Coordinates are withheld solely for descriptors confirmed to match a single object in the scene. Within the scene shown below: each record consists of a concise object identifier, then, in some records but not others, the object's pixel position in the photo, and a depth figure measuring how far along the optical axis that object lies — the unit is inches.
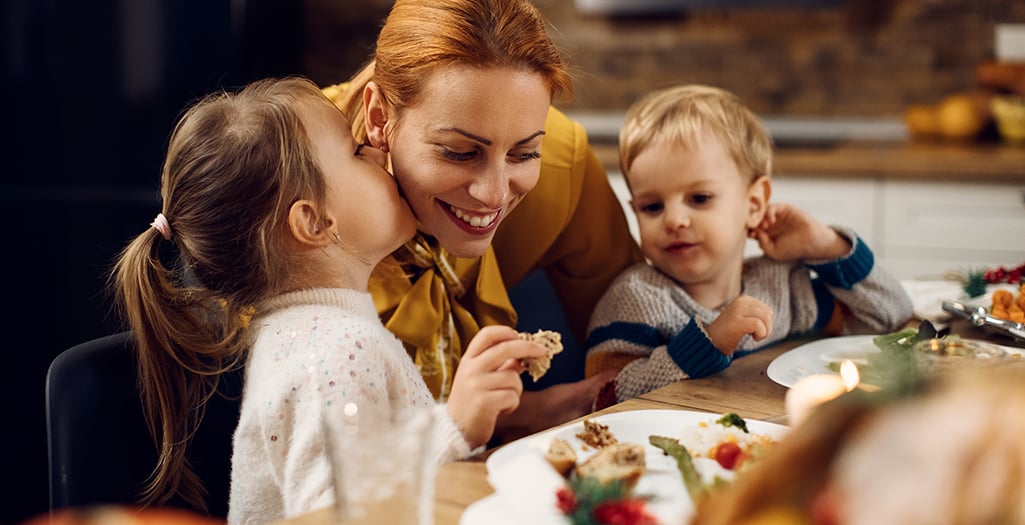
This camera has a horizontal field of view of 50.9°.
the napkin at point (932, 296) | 71.3
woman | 53.9
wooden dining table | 35.6
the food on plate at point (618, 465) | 35.4
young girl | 45.6
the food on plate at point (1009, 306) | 62.6
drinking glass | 27.9
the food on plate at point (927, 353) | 50.8
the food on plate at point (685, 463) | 34.5
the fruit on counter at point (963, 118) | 140.8
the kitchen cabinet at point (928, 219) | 125.3
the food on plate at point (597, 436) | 41.7
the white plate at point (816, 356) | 55.1
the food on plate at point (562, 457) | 37.6
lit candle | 30.9
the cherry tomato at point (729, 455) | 39.0
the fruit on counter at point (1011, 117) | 135.9
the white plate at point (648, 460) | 33.2
